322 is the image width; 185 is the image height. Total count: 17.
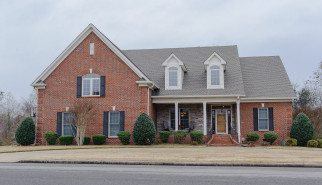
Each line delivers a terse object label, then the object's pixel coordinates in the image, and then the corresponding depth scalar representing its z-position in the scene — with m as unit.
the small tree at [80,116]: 29.22
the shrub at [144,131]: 28.23
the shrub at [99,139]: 29.56
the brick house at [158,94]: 30.33
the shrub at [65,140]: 29.73
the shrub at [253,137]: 30.72
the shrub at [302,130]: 29.80
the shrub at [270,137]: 30.34
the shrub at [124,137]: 29.03
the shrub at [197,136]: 29.97
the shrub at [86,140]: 29.95
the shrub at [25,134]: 29.92
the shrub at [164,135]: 30.32
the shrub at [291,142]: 29.55
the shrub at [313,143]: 29.05
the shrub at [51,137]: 29.92
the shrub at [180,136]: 30.33
